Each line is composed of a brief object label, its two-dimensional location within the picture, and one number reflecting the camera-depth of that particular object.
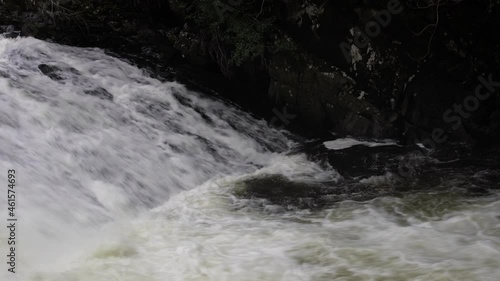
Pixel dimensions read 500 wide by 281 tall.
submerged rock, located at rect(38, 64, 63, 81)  7.01
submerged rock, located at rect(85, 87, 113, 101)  6.79
